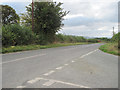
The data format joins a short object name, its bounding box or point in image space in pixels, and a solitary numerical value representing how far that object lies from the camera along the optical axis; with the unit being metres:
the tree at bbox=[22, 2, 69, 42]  21.17
